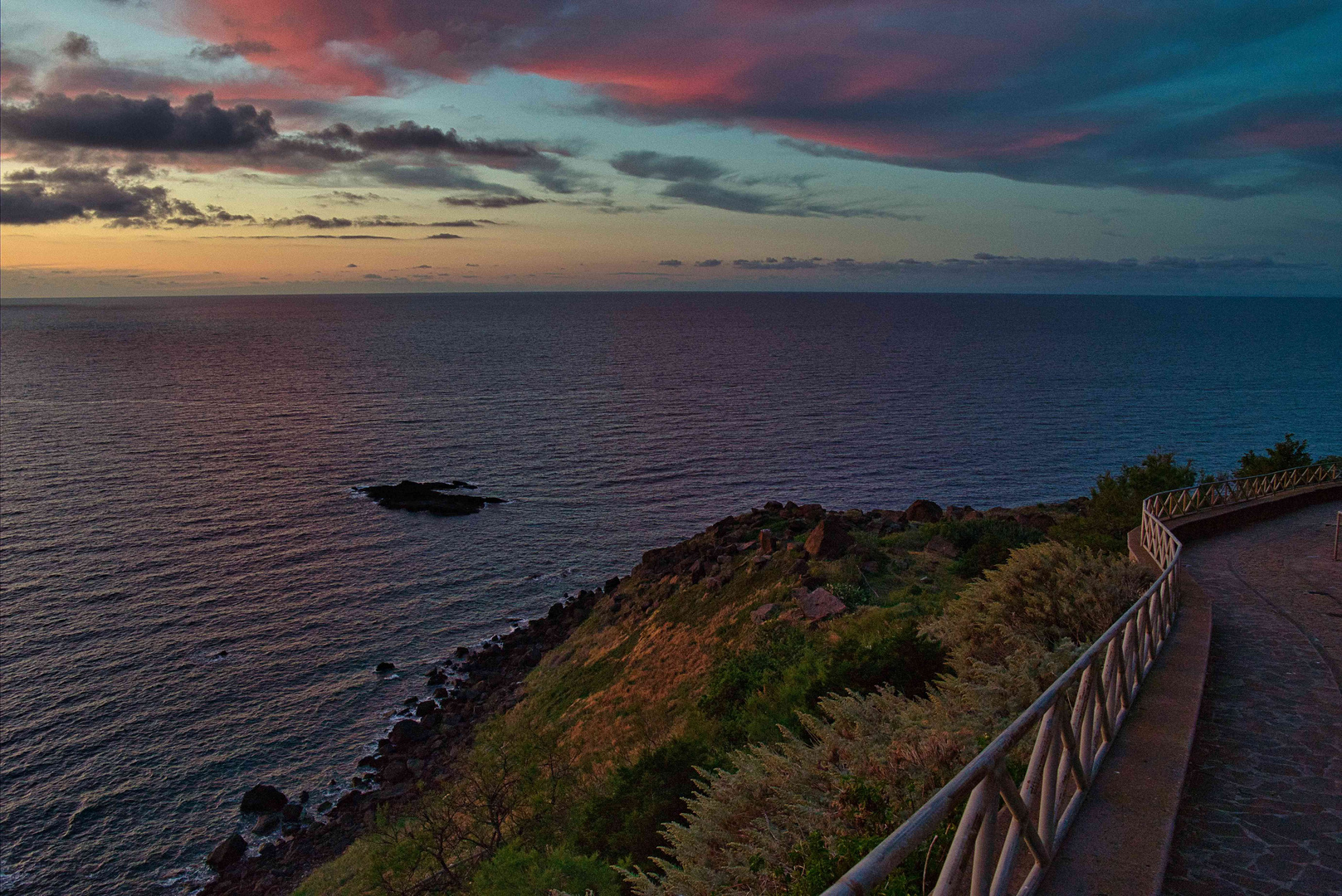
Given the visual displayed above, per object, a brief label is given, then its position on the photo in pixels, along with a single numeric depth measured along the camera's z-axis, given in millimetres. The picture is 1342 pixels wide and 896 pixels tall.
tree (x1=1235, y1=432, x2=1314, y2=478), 35062
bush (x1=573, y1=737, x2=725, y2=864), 13039
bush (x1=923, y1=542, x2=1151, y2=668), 11461
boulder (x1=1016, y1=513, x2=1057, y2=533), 32781
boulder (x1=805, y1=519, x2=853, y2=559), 27375
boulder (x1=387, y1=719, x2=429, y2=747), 29328
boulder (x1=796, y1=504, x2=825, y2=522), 39000
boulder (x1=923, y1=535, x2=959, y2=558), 27031
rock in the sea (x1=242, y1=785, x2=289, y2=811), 26094
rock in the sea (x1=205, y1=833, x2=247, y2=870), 23859
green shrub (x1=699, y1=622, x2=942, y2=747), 12602
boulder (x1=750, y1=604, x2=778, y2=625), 24172
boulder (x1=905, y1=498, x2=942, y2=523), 39312
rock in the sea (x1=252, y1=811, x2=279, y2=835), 25234
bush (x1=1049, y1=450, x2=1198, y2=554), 22322
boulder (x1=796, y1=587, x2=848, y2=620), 21562
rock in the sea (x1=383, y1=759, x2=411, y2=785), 26984
